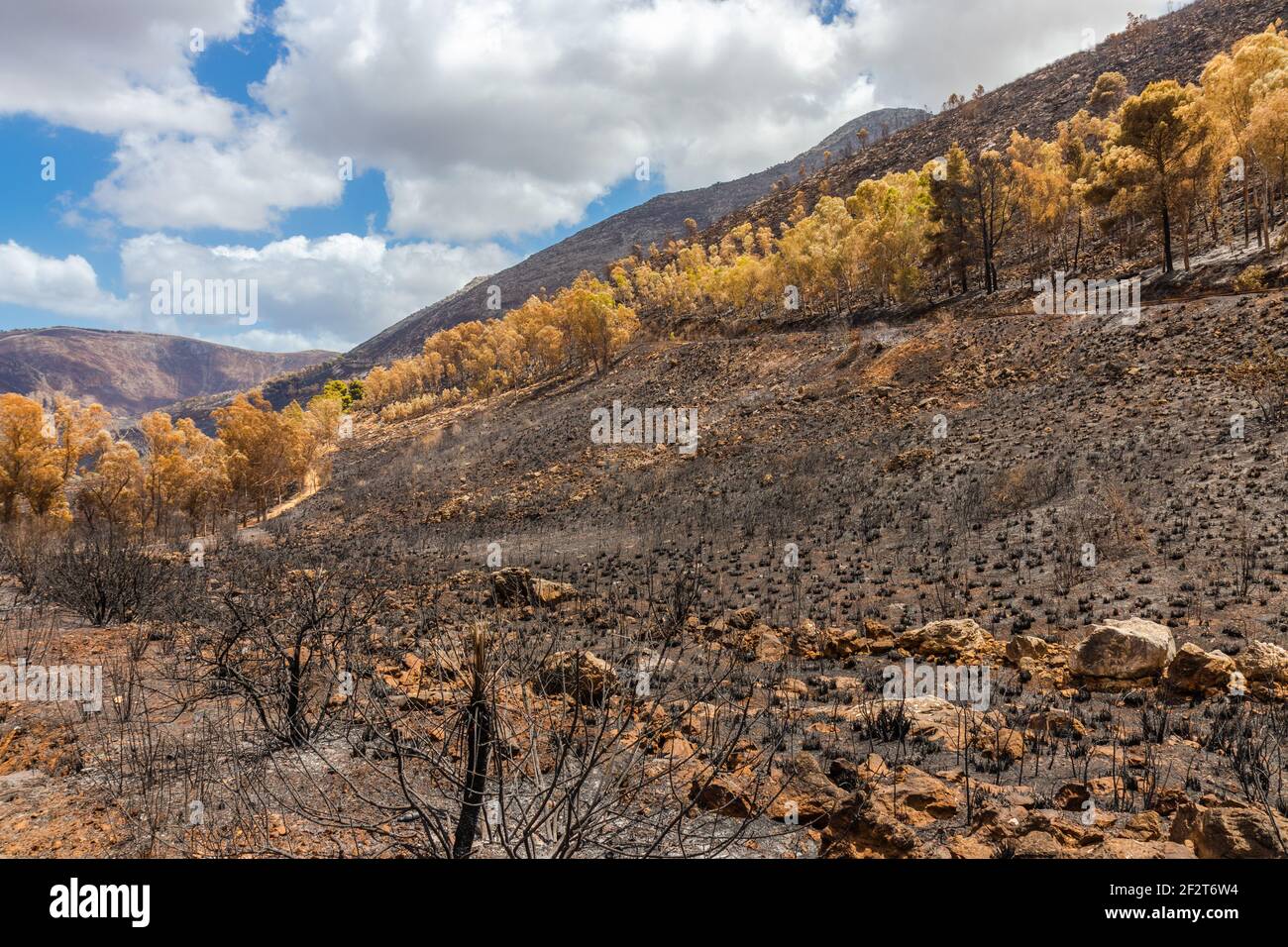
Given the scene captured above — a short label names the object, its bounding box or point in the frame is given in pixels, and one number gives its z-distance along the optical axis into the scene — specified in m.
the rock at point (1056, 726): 6.73
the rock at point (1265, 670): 7.30
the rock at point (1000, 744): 6.21
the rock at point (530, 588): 14.33
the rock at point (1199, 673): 7.50
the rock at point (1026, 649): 9.48
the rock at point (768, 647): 10.68
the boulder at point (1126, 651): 8.09
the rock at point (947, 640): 9.98
